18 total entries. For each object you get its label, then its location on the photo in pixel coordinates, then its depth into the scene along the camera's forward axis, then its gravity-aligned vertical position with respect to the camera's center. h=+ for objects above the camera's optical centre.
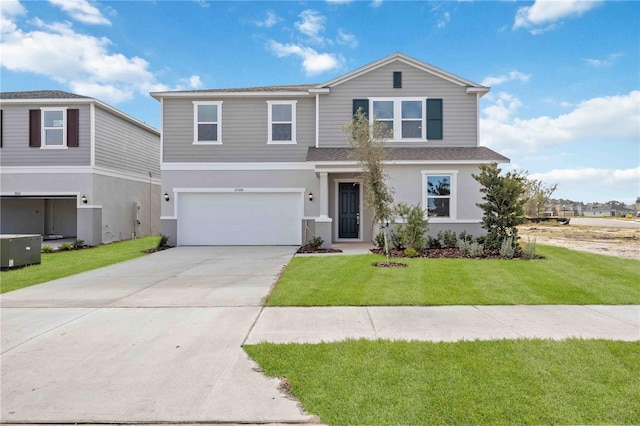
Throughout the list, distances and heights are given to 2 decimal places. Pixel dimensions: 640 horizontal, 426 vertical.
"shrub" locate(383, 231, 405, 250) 12.20 -0.98
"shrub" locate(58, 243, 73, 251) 14.48 -1.41
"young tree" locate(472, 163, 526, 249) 11.13 +0.29
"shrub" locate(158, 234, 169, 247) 14.72 -1.17
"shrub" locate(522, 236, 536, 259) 10.59 -1.12
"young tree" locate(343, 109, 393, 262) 10.19 +1.46
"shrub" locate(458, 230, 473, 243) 12.38 -0.83
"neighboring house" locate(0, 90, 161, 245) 15.48 +2.47
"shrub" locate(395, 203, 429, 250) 11.84 -0.55
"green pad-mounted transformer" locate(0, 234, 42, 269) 9.78 -1.08
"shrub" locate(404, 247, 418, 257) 11.02 -1.20
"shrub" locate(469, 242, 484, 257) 10.79 -1.09
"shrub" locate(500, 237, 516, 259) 10.60 -1.07
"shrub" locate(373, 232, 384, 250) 12.28 -0.93
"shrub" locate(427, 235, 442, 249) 12.84 -1.10
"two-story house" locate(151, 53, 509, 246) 14.62 +2.80
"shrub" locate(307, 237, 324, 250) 13.20 -1.10
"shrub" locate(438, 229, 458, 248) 12.81 -0.92
